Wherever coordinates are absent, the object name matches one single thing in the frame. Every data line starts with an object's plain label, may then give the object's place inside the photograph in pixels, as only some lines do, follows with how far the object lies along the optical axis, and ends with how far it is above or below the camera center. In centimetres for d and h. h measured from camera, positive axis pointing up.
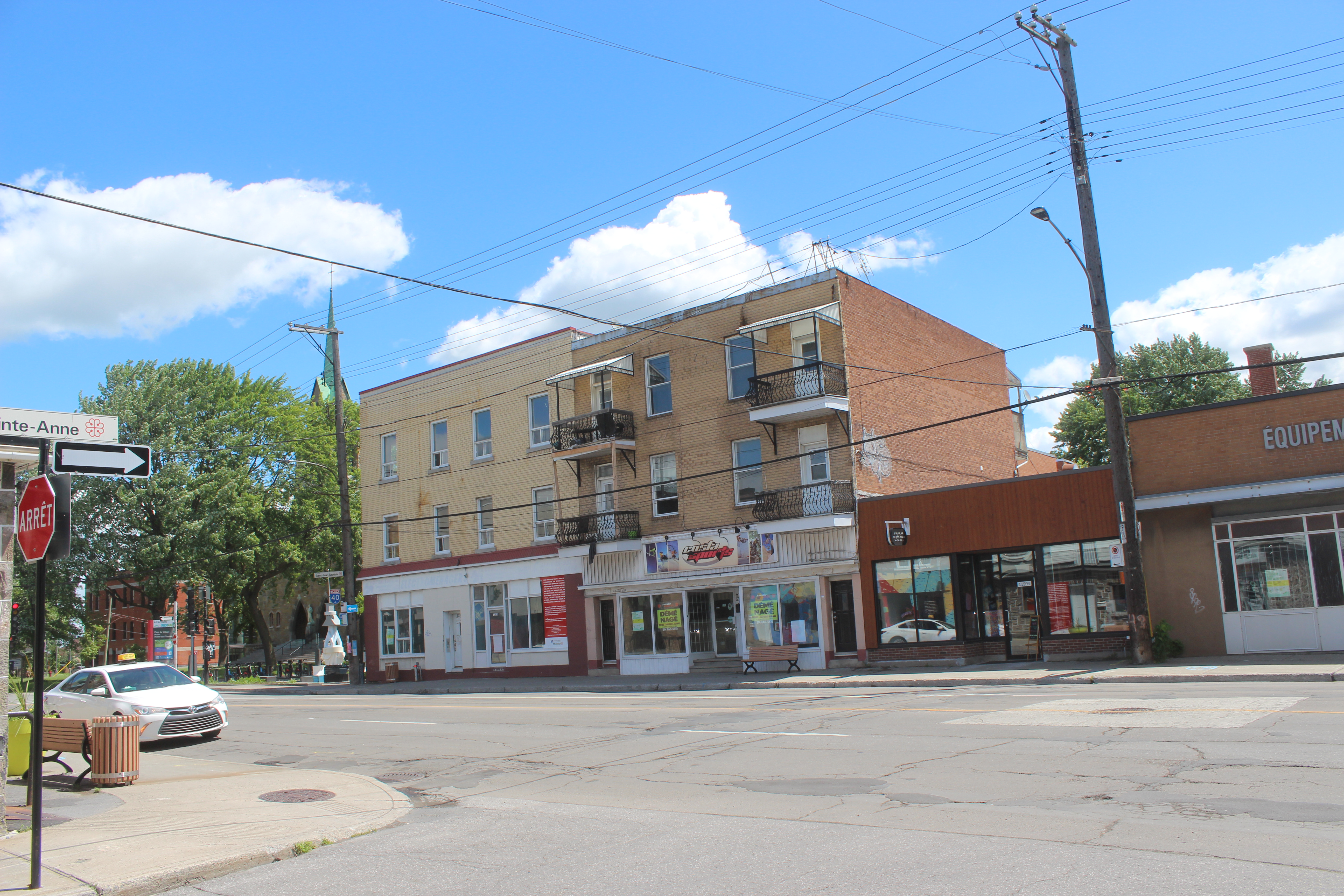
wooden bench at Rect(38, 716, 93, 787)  1220 -145
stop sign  732 +72
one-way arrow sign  772 +120
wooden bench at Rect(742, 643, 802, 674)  2706 -220
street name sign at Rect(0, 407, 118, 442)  916 +176
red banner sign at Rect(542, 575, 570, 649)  3381 -92
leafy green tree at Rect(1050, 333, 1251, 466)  4466 +715
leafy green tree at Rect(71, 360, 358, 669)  4478 +538
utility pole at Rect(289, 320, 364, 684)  3425 +428
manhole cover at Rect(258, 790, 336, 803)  1098 -214
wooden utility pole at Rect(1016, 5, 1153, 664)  2127 +379
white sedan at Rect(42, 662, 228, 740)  1792 -158
